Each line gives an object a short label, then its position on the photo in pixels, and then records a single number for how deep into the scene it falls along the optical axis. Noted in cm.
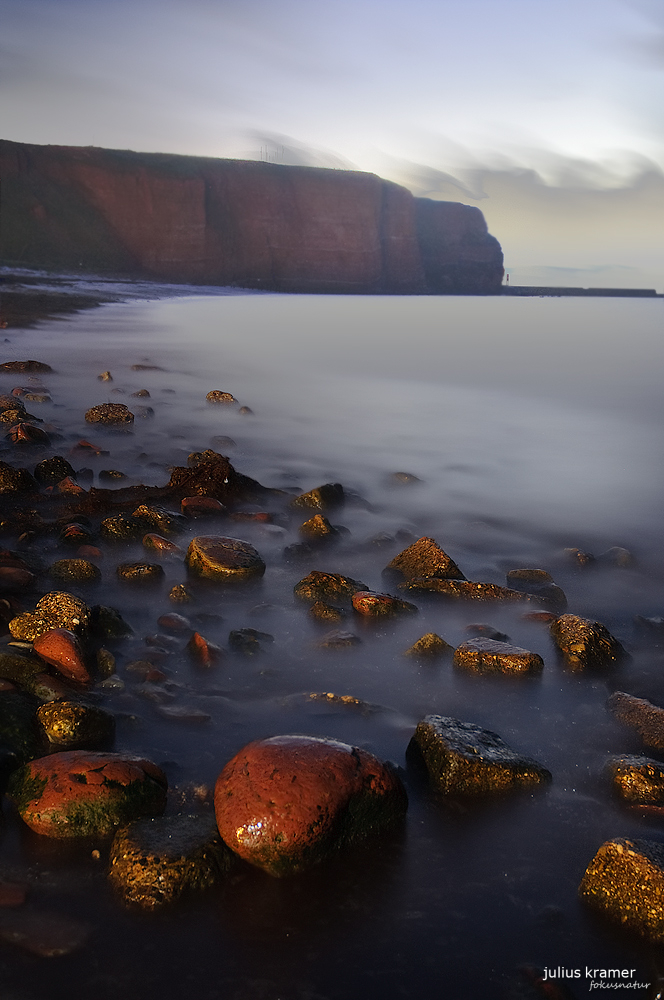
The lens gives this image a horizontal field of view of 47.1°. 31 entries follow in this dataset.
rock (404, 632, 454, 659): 345
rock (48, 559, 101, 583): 398
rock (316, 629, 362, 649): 349
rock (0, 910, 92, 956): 189
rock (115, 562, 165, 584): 402
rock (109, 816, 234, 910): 204
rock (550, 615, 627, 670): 344
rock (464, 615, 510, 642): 369
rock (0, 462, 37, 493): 521
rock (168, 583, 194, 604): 382
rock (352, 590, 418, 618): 379
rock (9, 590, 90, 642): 320
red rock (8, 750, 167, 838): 223
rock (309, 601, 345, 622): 373
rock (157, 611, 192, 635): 353
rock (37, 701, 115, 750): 261
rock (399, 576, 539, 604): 413
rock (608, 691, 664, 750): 287
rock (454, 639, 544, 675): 330
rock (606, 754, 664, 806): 251
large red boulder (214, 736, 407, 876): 214
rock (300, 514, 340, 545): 494
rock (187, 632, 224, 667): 327
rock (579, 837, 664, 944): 200
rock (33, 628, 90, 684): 301
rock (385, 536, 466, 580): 433
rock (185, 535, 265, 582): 411
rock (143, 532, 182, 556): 444
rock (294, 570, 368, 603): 396
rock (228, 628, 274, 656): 341
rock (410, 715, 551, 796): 254
